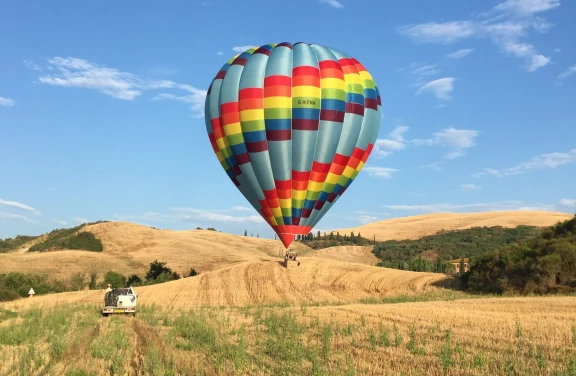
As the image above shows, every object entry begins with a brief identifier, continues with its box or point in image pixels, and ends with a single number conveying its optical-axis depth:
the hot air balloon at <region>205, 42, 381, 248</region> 34.56
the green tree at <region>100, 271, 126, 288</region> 61.56
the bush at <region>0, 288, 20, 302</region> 48.75
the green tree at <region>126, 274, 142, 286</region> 58.04
